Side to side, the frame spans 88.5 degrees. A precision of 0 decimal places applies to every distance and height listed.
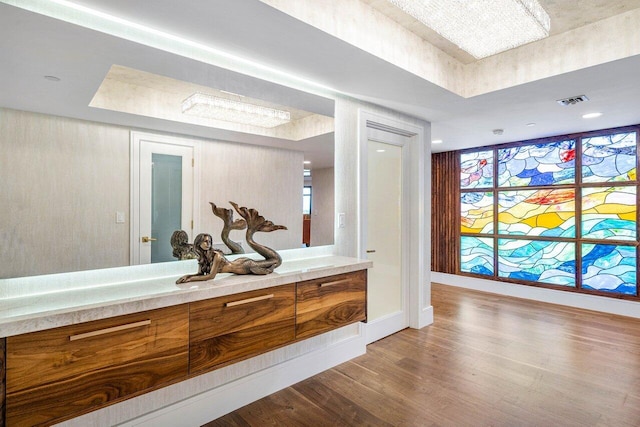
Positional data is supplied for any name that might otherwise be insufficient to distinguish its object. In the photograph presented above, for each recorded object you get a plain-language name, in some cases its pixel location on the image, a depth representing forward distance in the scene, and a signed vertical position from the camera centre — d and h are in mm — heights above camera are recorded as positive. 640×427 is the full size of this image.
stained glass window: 4242 +46
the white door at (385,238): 3332 -237
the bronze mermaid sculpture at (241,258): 1907 -253
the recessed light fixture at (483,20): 1706 +1088
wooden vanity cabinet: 1239 -613
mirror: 1542 +402
